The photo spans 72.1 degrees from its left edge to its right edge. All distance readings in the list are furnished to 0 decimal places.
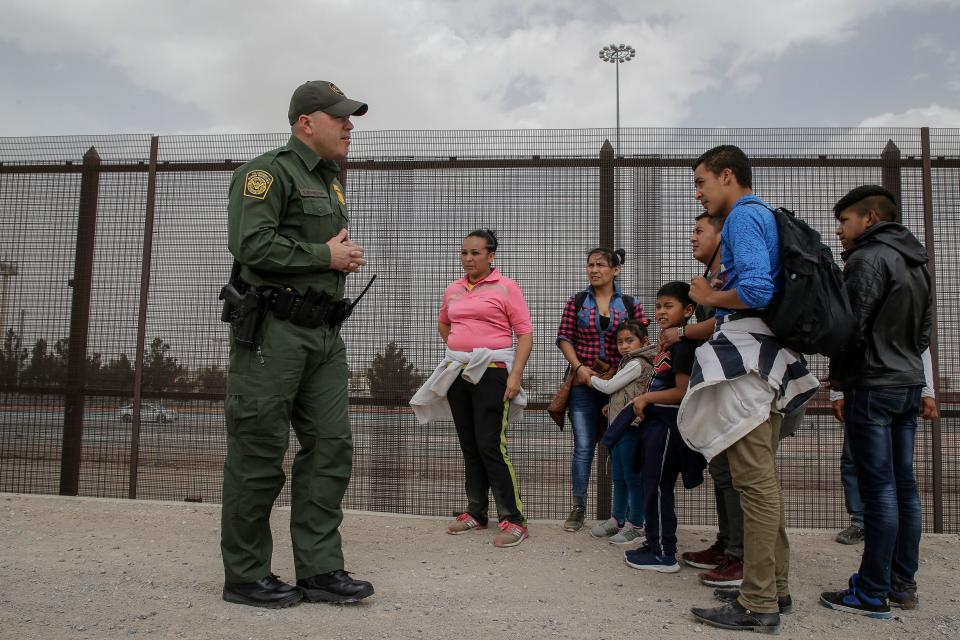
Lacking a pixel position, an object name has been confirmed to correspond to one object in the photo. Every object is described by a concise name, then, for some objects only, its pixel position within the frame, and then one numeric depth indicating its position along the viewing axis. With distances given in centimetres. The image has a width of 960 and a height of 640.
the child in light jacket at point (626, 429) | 409
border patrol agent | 297
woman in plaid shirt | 441
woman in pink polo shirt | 427
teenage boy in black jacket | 295
